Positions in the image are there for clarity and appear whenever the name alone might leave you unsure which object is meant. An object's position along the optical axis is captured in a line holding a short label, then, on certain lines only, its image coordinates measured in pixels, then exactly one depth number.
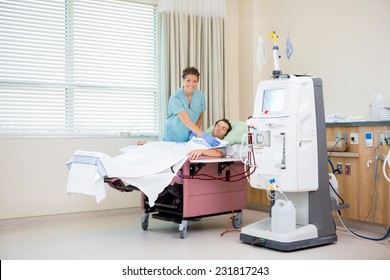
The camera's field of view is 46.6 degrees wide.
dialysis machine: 3.28
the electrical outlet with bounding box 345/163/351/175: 4.03
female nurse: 4.23
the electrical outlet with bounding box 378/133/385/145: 3.70
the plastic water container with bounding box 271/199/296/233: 3.31
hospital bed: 3.39
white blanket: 3.36
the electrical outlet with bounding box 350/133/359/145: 3.95
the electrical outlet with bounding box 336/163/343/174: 4.12
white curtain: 5.07
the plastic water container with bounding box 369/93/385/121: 3.86
